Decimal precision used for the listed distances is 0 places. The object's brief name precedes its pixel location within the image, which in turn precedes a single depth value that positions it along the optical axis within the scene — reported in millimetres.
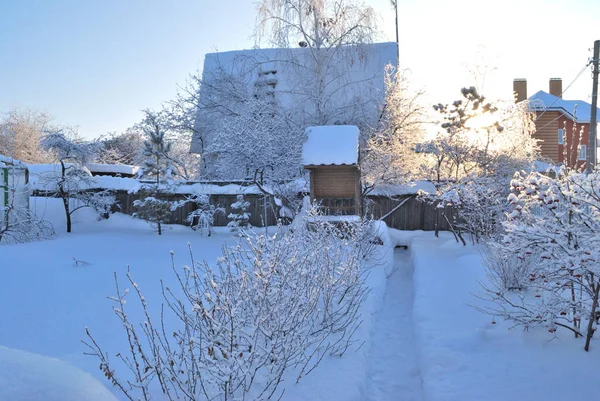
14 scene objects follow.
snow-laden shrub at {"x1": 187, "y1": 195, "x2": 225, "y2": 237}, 15305
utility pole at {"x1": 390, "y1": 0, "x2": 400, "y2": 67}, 21625
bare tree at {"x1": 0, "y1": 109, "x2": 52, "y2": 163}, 34844
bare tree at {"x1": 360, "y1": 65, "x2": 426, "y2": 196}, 15664
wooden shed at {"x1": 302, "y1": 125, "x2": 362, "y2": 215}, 12859
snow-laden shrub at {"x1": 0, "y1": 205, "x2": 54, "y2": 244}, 12141
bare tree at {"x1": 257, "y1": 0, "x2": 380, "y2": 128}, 17562
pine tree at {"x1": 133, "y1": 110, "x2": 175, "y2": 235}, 15281
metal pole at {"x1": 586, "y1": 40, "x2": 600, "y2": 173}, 10336
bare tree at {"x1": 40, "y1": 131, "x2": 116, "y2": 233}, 14633
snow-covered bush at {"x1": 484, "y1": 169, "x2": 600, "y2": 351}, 4500
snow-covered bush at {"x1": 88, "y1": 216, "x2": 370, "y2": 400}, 3562
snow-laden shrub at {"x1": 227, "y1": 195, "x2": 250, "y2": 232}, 14844
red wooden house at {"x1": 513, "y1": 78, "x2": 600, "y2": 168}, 25656
